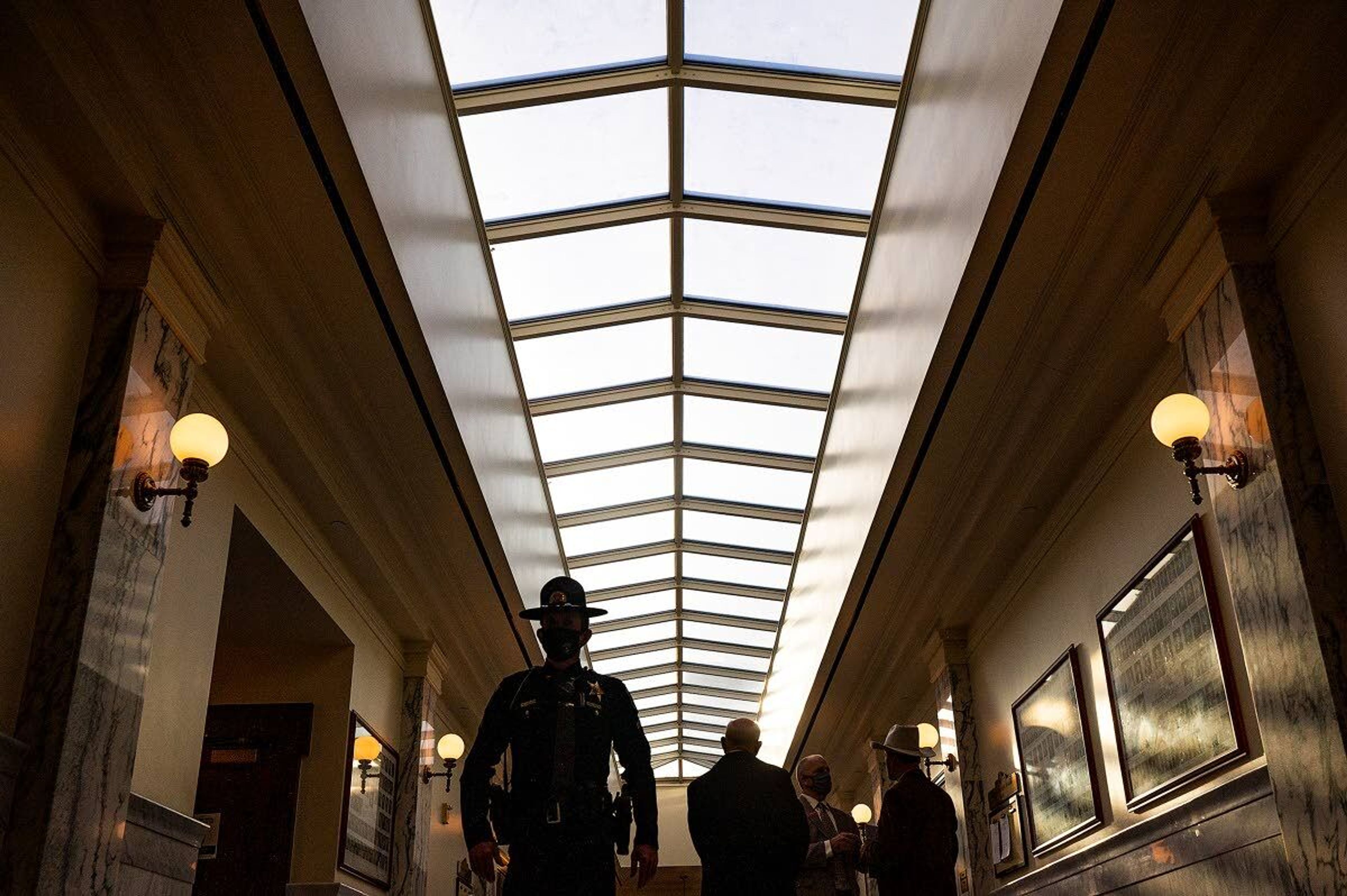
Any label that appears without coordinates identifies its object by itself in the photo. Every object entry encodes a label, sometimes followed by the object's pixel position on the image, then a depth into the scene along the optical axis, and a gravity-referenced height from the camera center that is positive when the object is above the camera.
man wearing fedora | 6.43 +0.80
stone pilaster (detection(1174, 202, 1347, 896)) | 4.77 +1.74
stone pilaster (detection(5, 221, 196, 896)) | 4.63 +1.59
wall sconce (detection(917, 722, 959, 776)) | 10.96 +2.22
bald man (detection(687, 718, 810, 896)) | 5.20 +0.71
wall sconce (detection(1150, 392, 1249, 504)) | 5.46 +2.36
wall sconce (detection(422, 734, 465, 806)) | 11.43 +2.32
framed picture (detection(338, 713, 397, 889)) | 9.49 +1.60
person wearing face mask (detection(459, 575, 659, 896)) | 4.34 +0.84
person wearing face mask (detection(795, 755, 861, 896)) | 6.39 +0.75
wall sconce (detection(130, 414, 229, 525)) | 5.36 +2.34
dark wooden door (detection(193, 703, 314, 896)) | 9.12 +1.64
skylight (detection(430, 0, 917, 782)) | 7.98 +5.73
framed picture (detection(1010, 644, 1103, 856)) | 8.30 +1.64
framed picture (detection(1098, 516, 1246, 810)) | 6.22 +1.67
